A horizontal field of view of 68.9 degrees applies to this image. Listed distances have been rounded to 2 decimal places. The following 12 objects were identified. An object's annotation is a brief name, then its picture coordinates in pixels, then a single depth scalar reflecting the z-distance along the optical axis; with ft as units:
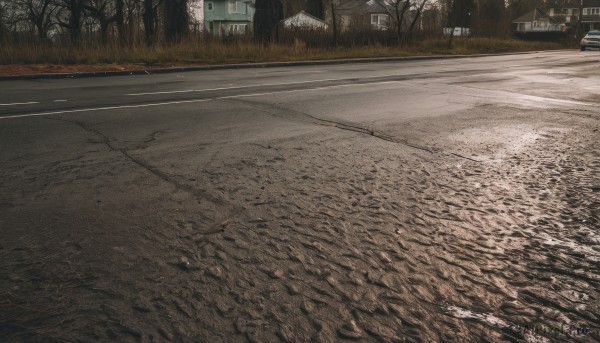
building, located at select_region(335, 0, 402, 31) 254.63
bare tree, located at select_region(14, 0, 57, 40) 125.49
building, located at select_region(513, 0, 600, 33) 280.92
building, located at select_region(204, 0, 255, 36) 223.51
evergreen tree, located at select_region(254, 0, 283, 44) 69.31
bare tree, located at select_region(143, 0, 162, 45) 58.18
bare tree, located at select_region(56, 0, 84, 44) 100.68
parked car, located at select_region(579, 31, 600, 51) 127.54
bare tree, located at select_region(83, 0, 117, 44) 101.42
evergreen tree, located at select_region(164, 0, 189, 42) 66.75
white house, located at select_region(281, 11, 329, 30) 73.83
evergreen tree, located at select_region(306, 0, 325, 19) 145.07
